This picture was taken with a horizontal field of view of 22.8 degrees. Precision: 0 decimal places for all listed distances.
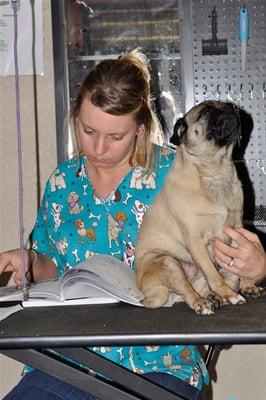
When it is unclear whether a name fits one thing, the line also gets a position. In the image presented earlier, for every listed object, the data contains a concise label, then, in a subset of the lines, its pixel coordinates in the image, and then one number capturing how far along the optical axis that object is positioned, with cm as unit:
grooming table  101
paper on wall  217
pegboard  205
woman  156
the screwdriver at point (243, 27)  203
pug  146
